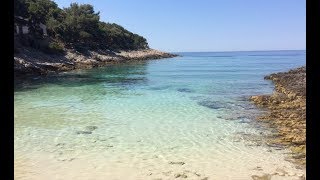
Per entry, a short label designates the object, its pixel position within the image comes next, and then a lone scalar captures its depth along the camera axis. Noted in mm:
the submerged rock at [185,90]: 18383
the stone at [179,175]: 5813
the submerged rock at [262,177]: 5708
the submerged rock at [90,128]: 9321
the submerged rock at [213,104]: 13047
